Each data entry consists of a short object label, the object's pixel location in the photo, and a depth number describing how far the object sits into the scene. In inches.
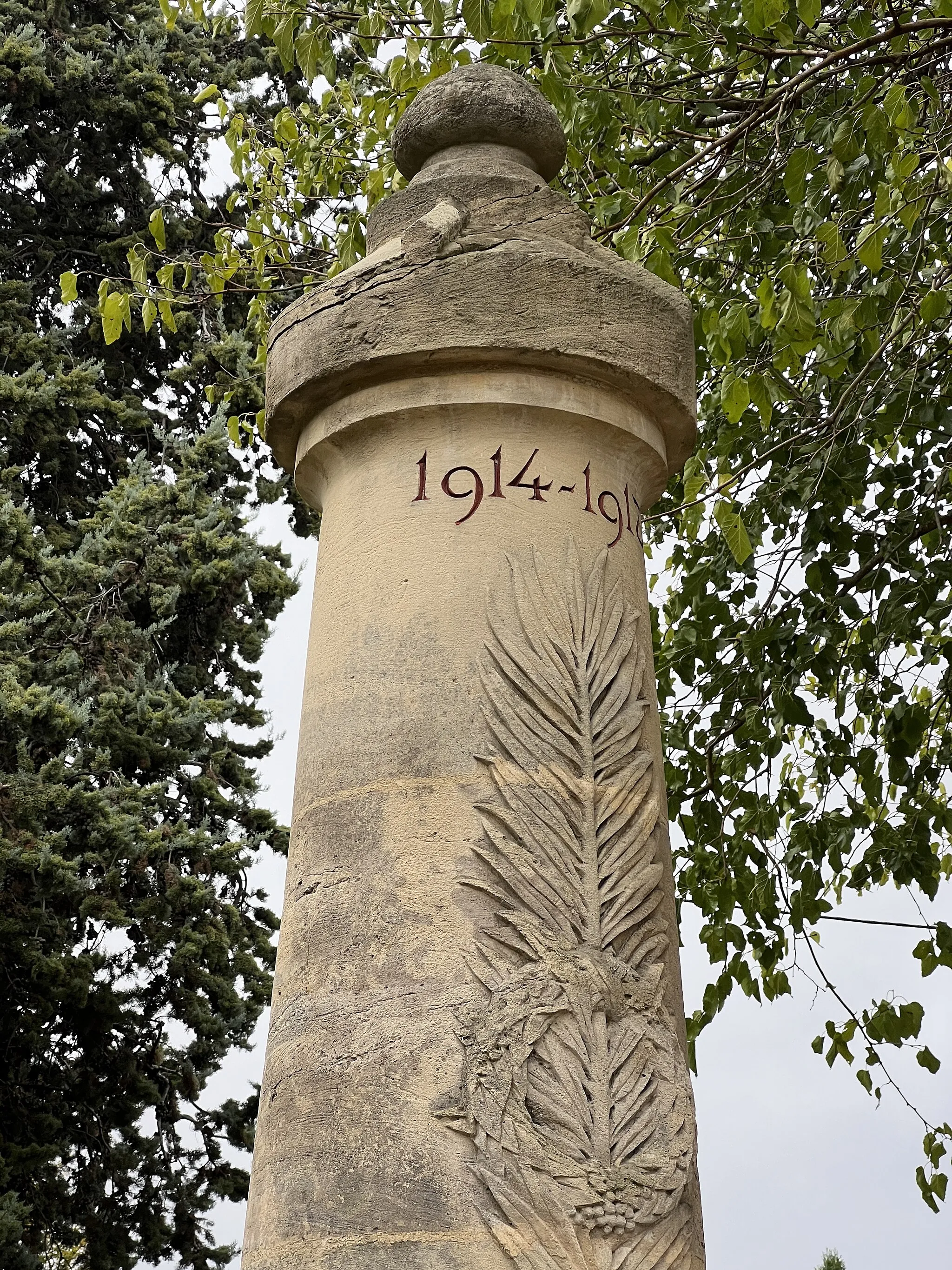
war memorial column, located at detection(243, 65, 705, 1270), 105.0
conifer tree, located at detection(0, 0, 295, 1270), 316.2
